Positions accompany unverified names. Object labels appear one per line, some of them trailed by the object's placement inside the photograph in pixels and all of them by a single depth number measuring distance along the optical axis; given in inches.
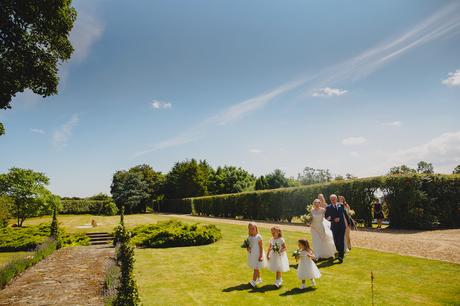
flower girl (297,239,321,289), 298.5
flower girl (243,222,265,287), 315.5
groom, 396.2
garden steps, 762.9
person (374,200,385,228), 731.6
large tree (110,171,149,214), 2532.0
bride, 402.7
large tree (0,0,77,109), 515.1
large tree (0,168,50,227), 1064.2
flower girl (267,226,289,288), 310.8
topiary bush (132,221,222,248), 616.1
